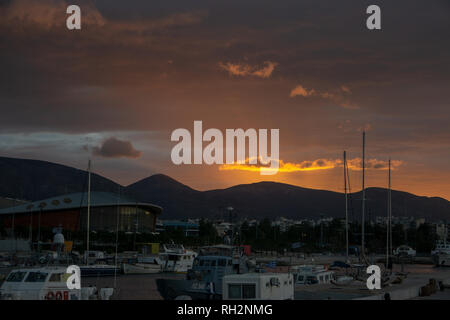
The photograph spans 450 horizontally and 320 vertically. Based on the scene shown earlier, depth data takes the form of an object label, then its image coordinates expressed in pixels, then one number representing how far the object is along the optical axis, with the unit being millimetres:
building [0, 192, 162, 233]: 161000
